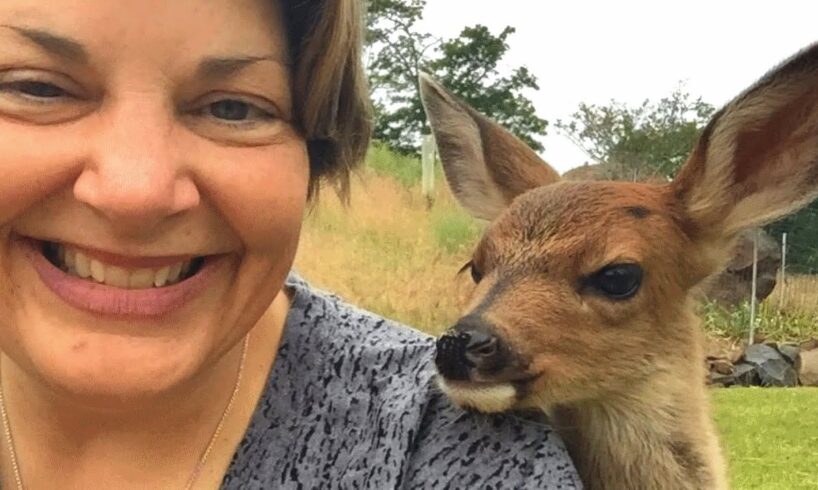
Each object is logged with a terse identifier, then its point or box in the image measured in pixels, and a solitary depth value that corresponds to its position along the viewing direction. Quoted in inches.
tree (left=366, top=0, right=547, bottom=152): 334.9
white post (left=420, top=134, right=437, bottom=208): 303.0
